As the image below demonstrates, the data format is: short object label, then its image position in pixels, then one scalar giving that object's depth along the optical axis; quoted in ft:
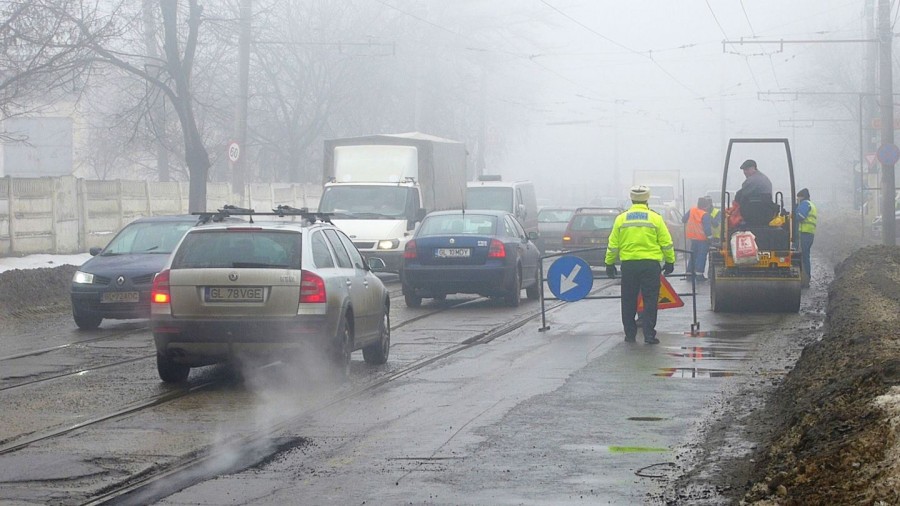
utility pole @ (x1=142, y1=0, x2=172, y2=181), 104.99
